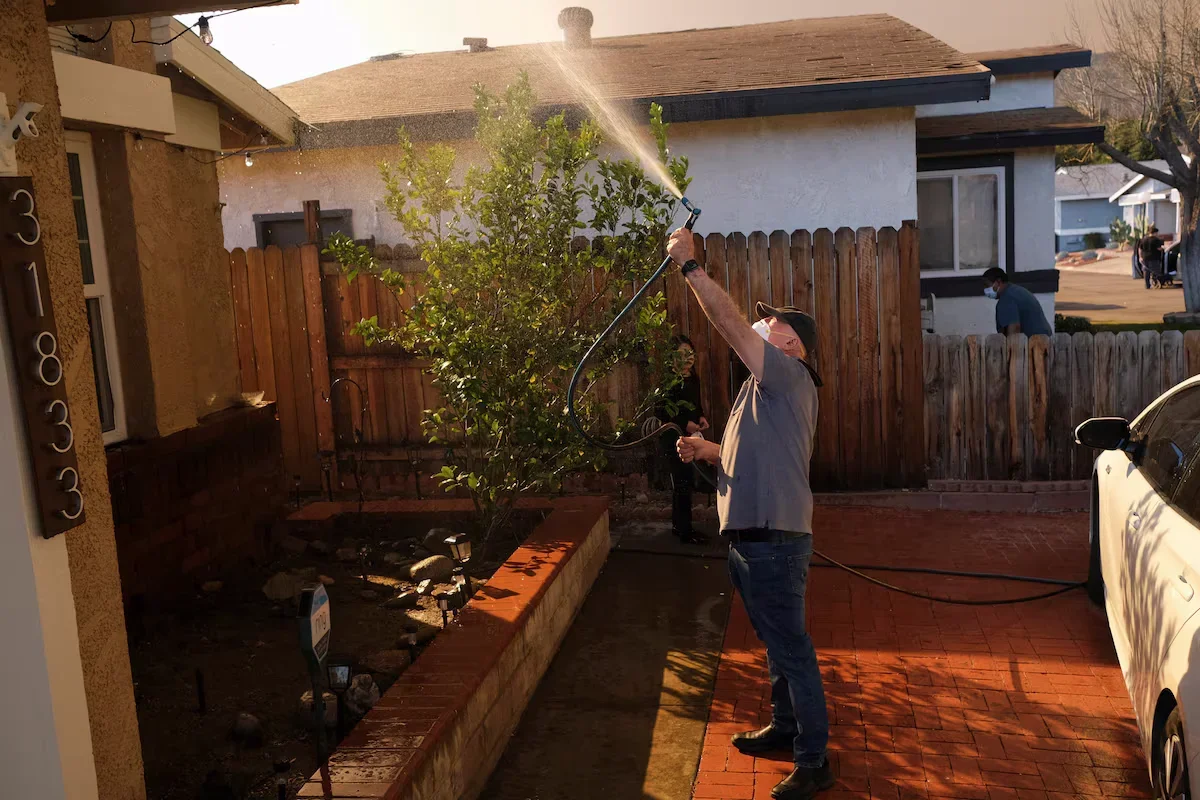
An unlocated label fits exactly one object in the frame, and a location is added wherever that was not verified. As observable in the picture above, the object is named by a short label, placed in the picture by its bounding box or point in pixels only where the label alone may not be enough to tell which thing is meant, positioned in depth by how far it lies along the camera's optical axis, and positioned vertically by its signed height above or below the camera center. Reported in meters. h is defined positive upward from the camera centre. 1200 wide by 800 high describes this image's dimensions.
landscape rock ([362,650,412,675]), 5.21 -1.92
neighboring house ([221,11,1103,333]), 11.23 +1.41
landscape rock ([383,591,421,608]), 6.19 -1.91
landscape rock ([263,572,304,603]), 6.26 -1.81
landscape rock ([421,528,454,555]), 7.09 -1.81
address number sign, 3.10 -0.17
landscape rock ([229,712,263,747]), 4.50 -1.90
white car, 3.54 -1.36
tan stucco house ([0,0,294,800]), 3.13 -0.33
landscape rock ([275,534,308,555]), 7.30 -1.81
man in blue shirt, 10.68 -0.76
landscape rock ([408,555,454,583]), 6.59 -1.84
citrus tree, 6.41 -0.11
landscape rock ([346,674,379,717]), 4.76 -1.89
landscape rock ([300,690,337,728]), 4.39 -1.83
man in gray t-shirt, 4.21 -1.00
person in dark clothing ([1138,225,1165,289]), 33.09 -0.97
